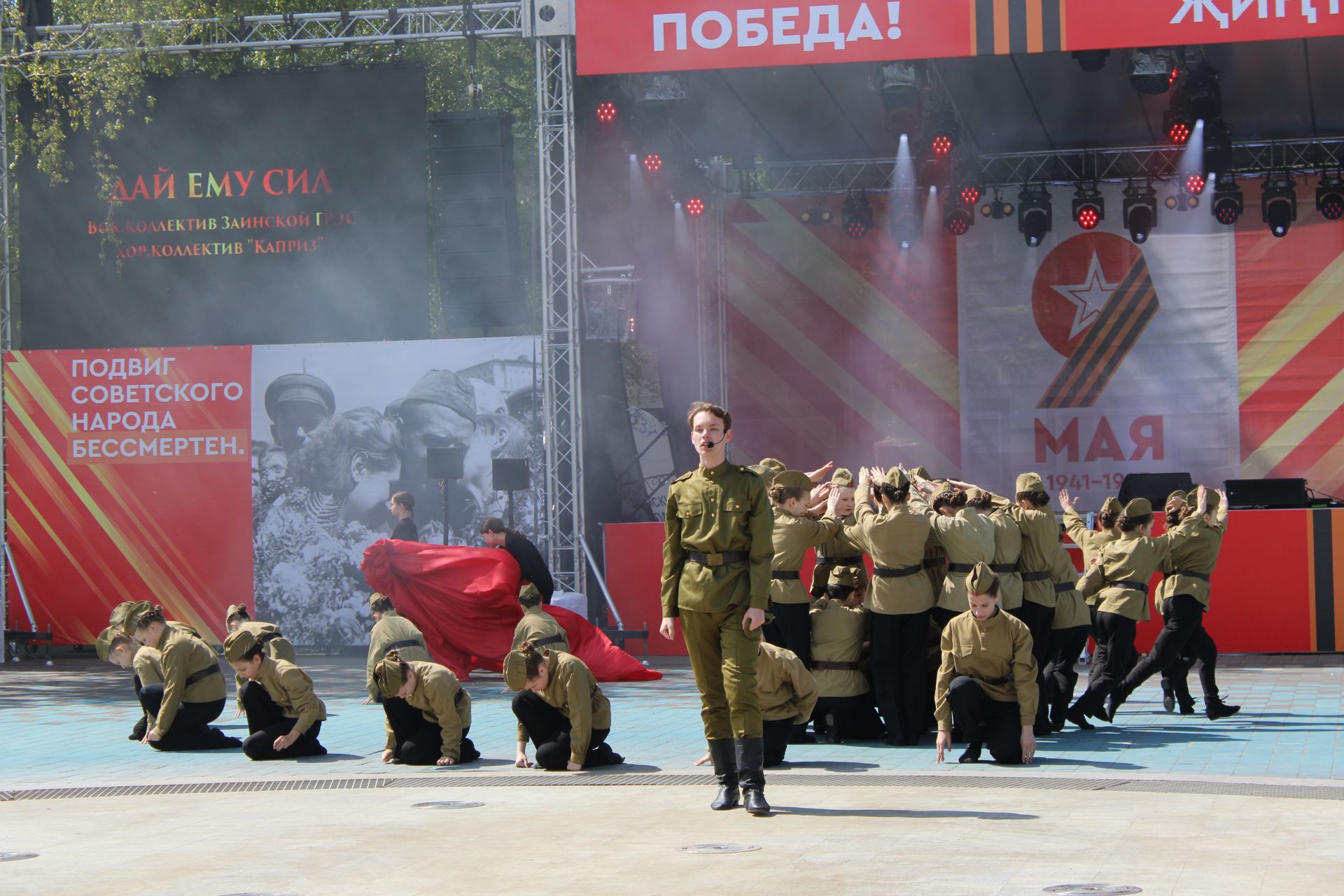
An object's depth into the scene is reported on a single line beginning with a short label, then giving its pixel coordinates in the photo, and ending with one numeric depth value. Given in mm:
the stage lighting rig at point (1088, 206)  19906
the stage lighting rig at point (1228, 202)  19609
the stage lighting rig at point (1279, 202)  19516
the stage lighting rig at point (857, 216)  20531
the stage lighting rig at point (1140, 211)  19609
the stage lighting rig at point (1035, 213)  20125
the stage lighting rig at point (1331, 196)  19266
